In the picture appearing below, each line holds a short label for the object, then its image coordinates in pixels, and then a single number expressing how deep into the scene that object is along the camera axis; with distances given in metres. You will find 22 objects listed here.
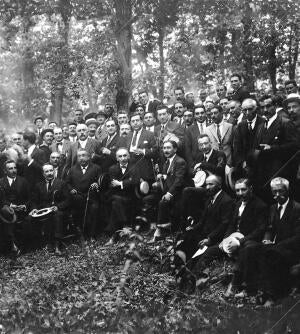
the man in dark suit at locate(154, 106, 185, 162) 10.67
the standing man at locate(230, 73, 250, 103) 10.40
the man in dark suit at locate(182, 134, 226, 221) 9.10
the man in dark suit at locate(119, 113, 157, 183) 10.39
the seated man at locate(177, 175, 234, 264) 8.03
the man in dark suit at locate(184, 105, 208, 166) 10.12
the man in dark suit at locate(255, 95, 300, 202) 8.16
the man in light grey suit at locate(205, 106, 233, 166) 9.30
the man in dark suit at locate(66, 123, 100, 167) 11.23
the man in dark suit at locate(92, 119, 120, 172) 10.84
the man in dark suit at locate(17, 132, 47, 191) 11.52
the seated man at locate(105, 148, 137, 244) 10.18
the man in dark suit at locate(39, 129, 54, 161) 12.20
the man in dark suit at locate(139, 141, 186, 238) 9.54
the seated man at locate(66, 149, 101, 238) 10.63
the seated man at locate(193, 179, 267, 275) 7.38
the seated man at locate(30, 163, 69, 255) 10.59
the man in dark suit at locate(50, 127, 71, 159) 11.92
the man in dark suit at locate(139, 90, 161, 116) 12.80
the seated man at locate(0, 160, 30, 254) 10.99
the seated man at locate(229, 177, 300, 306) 6.66
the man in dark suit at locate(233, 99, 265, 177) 8.50
